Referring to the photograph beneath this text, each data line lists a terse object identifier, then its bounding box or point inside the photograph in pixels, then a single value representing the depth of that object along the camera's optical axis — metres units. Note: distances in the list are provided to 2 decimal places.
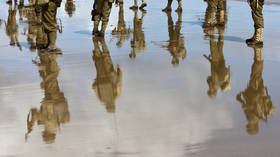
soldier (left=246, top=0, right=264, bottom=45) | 11.48
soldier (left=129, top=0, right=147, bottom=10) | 24.73
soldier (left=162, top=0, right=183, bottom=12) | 23.30
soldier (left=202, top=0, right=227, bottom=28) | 16.14
